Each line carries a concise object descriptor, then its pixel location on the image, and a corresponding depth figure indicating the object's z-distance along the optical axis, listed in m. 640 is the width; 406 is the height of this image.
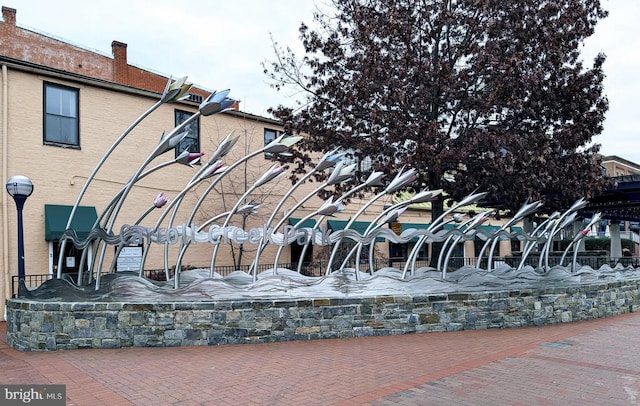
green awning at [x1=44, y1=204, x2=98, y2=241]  13.81
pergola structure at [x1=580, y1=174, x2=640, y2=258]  17.66
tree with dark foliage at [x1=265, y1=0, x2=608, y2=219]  12.02
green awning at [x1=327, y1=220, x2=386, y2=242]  20.55
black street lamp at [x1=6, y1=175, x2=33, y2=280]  9.29
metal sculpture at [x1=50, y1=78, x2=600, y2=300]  9.43
